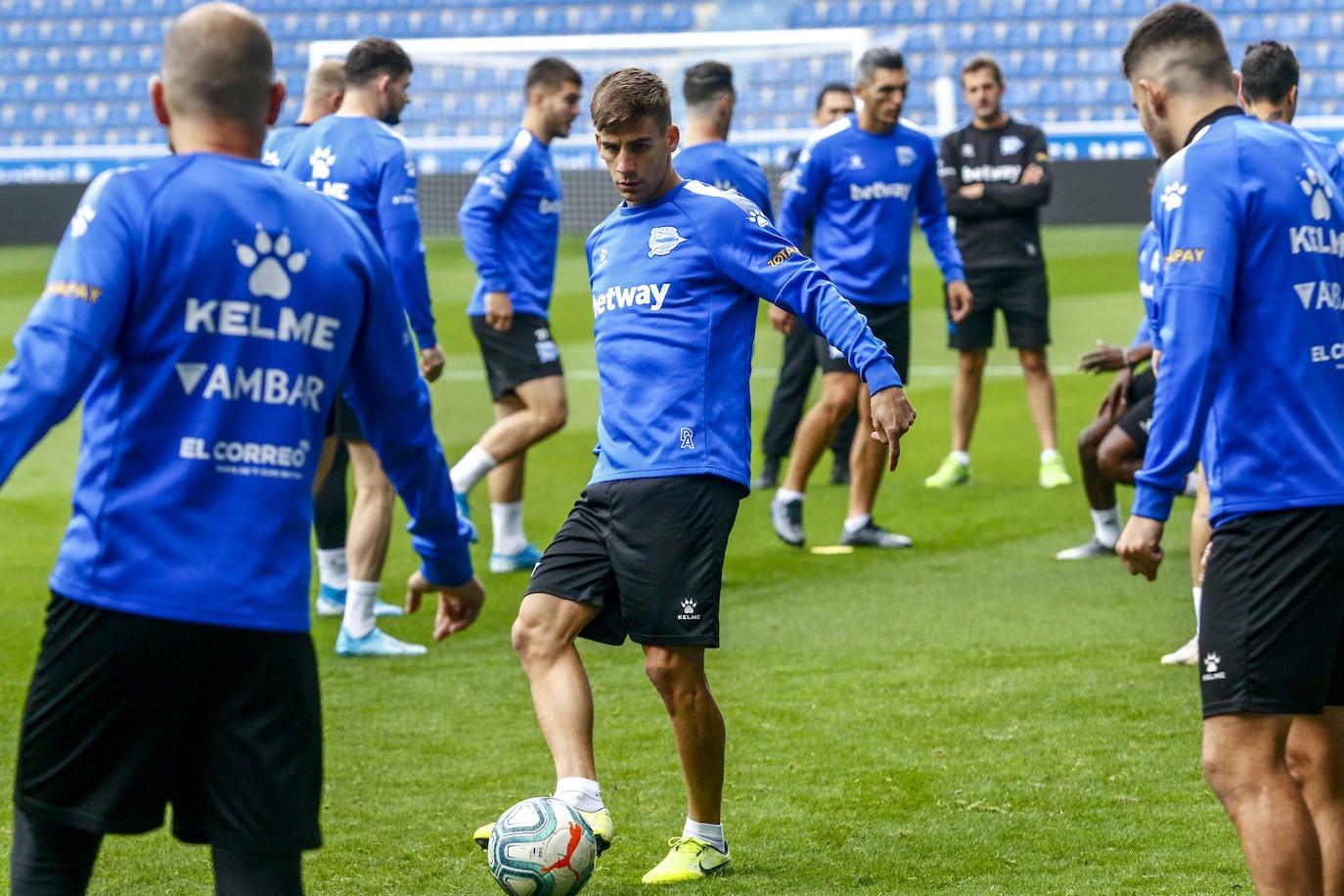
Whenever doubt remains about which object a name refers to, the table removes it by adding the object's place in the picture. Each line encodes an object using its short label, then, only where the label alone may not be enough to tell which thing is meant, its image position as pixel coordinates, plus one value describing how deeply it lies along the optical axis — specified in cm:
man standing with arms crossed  2048
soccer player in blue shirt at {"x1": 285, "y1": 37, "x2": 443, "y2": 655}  1345
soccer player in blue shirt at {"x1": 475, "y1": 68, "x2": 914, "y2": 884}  825
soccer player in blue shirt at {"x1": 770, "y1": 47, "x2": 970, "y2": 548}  1734
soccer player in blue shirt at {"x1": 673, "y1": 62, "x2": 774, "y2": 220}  1540
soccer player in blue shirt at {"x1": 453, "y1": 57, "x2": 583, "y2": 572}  1591
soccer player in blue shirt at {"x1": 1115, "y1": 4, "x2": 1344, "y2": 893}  626
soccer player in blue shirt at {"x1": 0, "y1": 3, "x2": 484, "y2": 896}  513
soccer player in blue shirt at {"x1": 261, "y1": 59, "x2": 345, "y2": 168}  1451
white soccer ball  769
